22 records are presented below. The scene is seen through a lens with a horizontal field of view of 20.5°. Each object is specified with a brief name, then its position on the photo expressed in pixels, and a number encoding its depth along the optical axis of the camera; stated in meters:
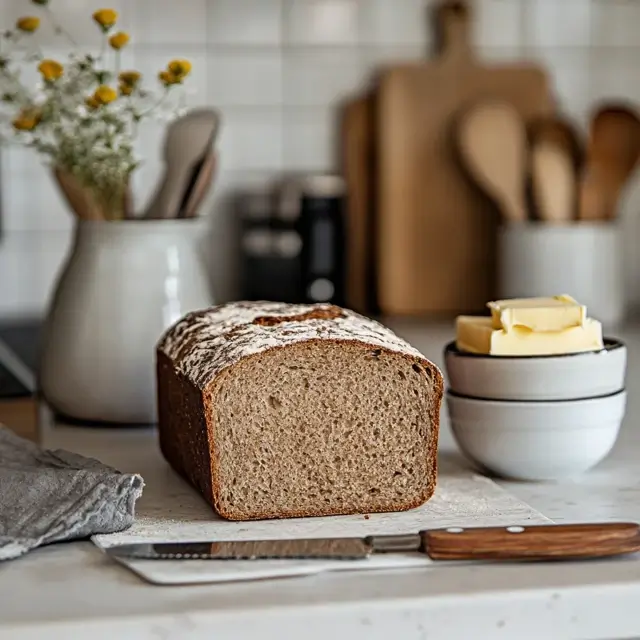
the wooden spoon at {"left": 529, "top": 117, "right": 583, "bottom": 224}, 1.65
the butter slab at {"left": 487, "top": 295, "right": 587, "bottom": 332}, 1.03
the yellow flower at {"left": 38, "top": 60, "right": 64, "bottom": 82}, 1.15
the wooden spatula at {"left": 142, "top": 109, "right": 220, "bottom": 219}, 1.23
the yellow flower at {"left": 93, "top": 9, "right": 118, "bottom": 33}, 1.13
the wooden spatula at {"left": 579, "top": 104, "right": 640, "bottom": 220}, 1.64
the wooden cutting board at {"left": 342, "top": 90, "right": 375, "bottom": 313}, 1.76
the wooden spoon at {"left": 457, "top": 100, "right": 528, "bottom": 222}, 1.67
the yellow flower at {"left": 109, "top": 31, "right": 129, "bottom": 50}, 1.15
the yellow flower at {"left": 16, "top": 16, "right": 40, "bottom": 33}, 1.17
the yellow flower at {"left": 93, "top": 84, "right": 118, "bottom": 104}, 1.13
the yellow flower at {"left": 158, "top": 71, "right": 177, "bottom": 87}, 1.15
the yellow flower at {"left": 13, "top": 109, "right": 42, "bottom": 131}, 1.17
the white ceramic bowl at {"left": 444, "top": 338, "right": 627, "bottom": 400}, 1.02
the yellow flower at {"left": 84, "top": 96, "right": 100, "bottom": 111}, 1.15
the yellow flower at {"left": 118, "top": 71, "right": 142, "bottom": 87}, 1.16
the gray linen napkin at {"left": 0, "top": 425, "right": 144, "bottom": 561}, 0.92
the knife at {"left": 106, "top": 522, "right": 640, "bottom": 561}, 0.89
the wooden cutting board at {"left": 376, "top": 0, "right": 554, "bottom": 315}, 1.73
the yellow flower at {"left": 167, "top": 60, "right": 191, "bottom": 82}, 1.14
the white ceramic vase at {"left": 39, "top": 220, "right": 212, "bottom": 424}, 1.21
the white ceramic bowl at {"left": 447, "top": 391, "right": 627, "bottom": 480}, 1.03
